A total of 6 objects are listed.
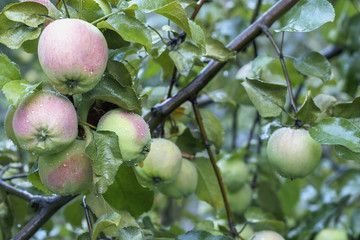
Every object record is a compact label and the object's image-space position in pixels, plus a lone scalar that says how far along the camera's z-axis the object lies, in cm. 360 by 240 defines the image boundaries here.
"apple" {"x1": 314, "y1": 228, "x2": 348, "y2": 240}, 253
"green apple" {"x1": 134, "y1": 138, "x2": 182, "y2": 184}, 187
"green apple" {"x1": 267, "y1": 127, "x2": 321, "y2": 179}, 180
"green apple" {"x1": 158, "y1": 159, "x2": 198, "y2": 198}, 196
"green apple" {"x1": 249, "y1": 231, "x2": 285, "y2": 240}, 187
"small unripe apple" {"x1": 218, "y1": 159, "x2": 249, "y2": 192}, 235
